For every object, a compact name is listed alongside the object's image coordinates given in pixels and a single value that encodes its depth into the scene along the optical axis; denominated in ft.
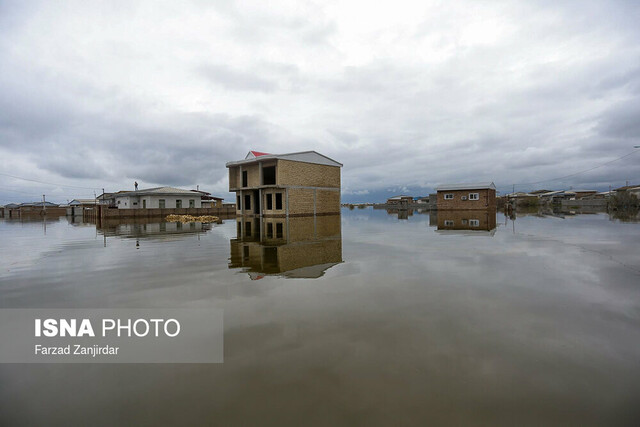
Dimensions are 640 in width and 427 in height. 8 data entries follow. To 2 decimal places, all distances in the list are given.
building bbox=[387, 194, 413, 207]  318.65
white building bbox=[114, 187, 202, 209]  143.13
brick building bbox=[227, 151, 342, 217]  102.17
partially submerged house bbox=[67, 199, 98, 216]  185.45
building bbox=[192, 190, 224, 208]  181.37
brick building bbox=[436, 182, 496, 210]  138.82
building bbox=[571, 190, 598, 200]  300.79
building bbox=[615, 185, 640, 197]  214.32
